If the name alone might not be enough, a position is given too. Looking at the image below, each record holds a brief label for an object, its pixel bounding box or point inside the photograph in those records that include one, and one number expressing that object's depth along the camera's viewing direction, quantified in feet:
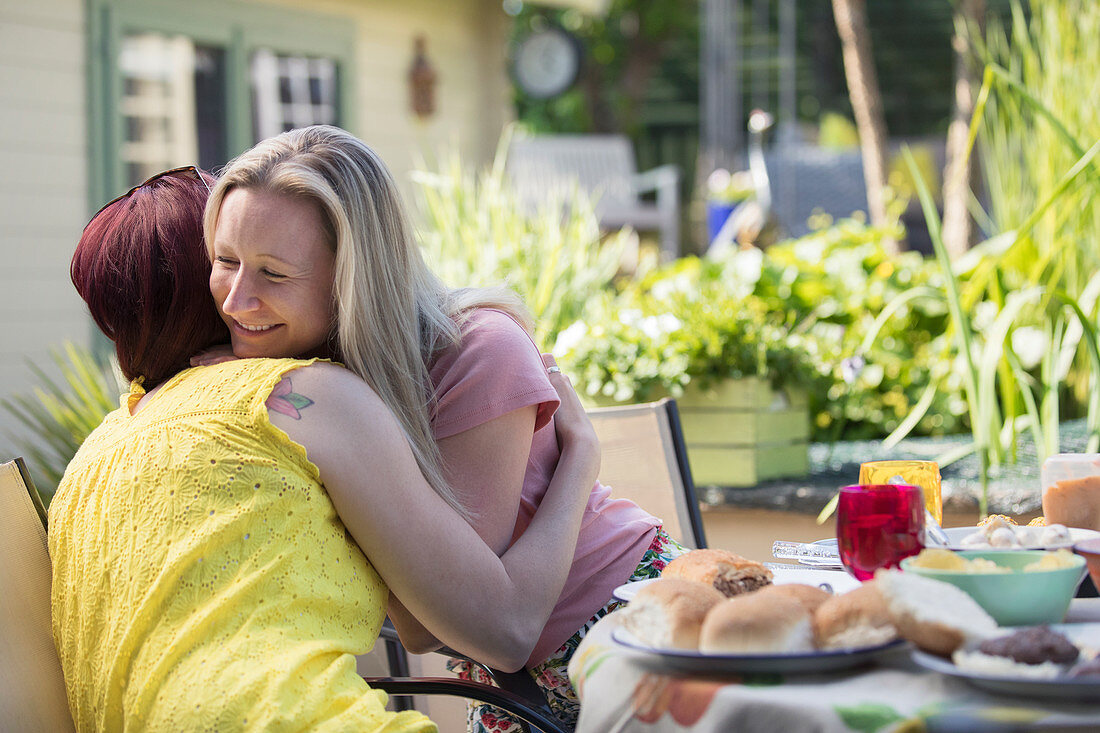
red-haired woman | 8.86
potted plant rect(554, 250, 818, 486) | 17.03
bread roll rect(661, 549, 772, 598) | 8.71
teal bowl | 8.25
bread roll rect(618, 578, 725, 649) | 8.16
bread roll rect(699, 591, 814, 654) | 8.03
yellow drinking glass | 9.80
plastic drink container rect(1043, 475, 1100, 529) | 9.66
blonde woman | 9.56
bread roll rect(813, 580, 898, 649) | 8.07
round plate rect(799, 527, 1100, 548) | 8.99
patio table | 7.66
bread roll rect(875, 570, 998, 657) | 7.98
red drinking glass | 8.75
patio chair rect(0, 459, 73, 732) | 9.50
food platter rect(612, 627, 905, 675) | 7.96
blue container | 50.32
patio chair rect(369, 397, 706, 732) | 12.71
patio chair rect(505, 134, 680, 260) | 58.38
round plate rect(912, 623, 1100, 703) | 7.68
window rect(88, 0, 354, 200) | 31.16
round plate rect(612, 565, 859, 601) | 9.04
